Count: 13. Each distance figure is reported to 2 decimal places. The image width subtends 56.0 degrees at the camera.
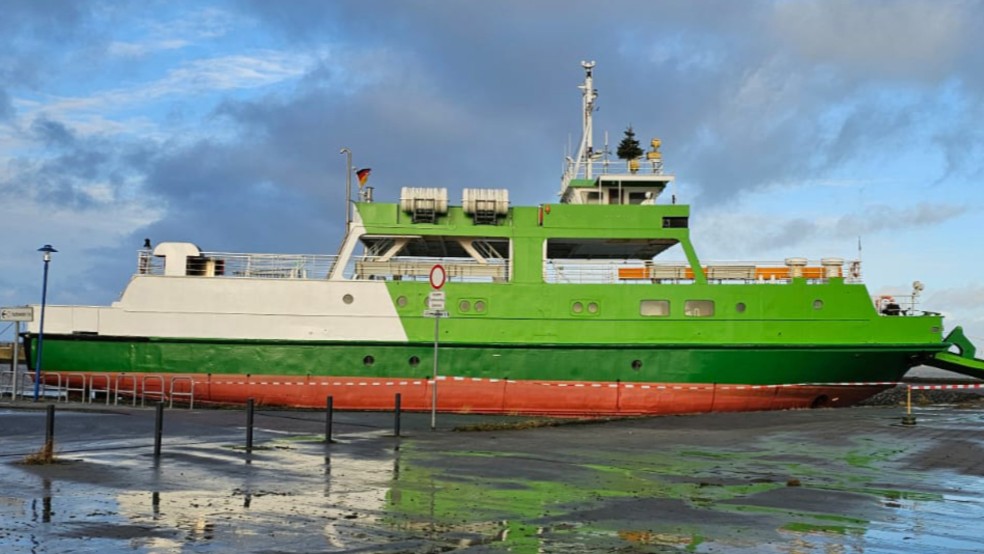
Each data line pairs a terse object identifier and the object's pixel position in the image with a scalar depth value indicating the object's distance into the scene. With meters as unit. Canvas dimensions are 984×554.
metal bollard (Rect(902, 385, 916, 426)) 18.80
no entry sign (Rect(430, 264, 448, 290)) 17.12
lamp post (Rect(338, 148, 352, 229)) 25.30
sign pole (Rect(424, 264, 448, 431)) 17.16
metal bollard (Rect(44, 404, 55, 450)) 10.81
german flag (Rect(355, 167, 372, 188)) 25.88
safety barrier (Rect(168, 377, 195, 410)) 22.27
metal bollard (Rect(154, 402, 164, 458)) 11.79
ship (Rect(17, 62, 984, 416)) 23.88
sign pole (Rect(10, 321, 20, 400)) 22.12
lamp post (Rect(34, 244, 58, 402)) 23.97
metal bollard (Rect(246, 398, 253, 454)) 12.59
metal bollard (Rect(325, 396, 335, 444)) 14.02
